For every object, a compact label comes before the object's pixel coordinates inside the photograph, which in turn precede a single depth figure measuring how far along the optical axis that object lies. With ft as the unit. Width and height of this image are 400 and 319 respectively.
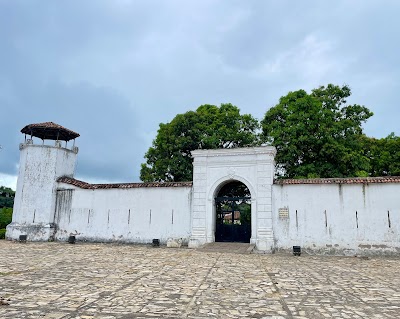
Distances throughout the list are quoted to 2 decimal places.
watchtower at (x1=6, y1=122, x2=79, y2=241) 65.67
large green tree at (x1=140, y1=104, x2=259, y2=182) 79.30
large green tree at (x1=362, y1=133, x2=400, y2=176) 83.25
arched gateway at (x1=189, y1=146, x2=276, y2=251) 55.26
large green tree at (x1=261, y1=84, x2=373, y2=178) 71.20
